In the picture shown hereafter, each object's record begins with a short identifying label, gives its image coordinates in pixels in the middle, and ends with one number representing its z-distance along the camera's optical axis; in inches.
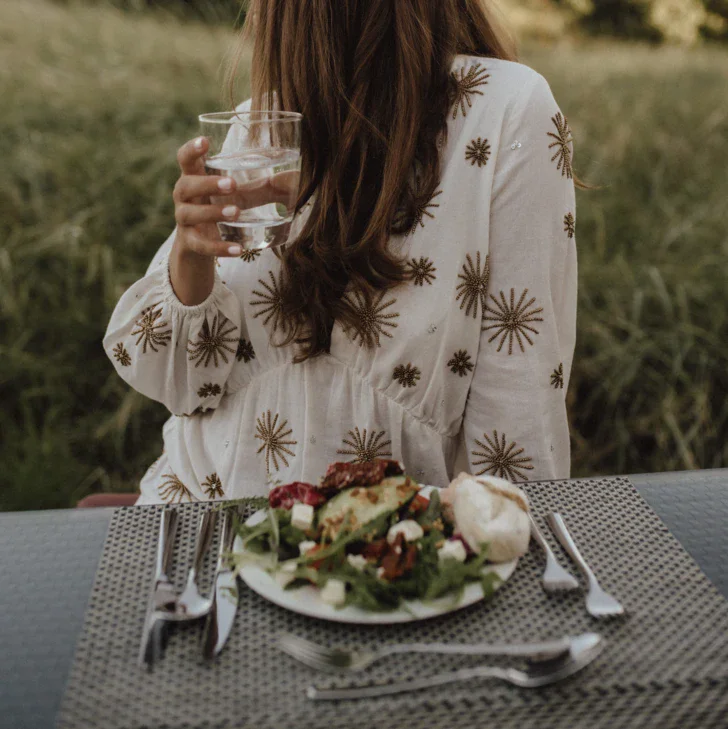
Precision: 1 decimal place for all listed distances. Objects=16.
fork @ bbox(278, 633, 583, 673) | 28.6
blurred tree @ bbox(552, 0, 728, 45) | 273.9
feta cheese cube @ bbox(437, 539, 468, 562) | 32.3
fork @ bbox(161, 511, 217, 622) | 31.1
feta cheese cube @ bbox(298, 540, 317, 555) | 33.1
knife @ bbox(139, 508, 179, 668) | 29.7
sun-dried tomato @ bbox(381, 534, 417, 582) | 31.3
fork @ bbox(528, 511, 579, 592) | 32.9
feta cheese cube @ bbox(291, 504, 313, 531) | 34.3
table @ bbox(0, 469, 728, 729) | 29.8
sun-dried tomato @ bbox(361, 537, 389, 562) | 32.1
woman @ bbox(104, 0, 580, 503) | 50.8
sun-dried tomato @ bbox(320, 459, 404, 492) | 35.8
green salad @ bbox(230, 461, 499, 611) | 31.3
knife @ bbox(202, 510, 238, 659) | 30.0
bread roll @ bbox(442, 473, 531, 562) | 33.1
